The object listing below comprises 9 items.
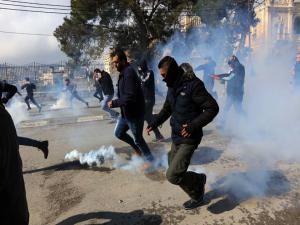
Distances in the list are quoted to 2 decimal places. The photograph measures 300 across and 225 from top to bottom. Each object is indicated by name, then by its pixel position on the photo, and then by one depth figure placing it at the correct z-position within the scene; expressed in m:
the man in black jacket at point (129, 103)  3.37
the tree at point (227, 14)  13.83
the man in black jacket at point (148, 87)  4.98
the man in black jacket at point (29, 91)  10.24
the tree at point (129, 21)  15.12
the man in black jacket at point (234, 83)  5.60
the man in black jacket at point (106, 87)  6.61
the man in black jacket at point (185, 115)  2.45
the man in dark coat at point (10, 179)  1.31
